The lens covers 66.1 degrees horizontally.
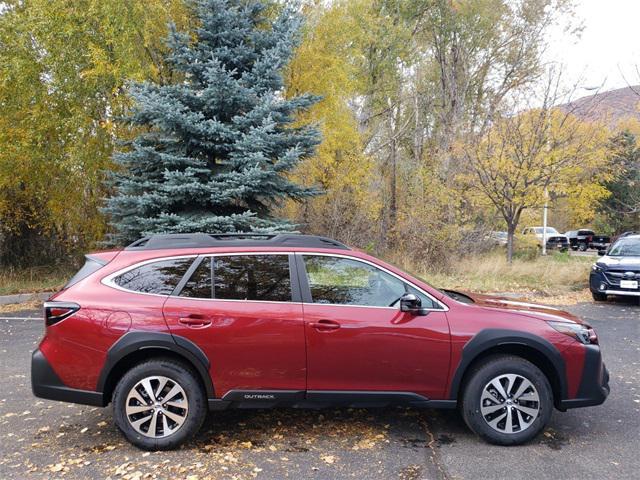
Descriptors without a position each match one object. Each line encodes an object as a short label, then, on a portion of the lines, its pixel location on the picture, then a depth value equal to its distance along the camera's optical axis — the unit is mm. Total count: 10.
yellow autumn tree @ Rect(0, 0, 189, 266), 10875
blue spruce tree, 9656
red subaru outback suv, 3812
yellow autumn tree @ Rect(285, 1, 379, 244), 13031
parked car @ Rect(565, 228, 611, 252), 33028
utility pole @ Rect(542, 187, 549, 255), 24072
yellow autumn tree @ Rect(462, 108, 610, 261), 15008
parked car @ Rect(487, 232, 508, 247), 17733
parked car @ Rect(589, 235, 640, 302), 10609
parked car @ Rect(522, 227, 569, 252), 29906
